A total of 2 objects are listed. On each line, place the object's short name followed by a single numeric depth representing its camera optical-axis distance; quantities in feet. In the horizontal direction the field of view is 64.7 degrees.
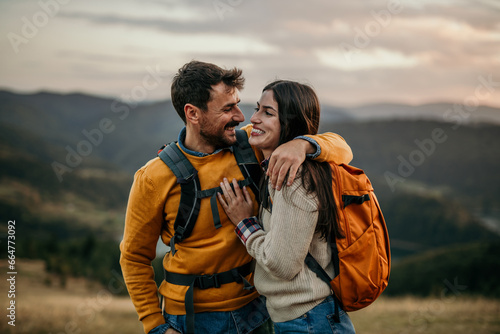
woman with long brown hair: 7.61
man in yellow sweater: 9.63
